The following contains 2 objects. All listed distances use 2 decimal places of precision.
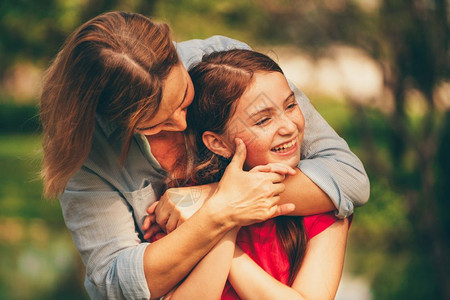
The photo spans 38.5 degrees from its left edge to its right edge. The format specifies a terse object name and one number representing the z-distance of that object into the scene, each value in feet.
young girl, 7.64
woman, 7.49
